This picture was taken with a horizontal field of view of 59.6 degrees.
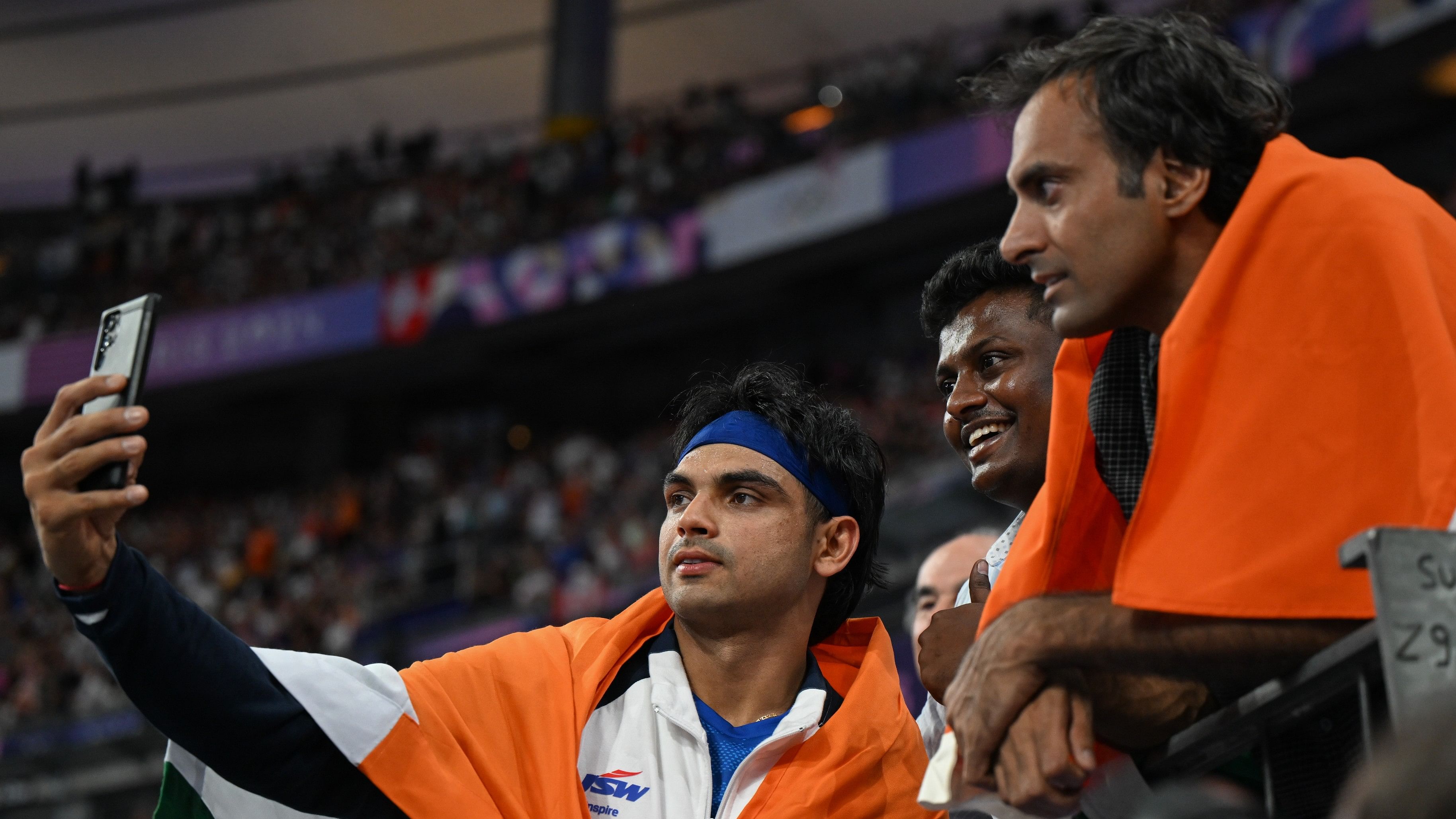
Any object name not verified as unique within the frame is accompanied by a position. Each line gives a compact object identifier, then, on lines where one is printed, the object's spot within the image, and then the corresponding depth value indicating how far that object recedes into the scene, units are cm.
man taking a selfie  191
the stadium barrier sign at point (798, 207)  1378
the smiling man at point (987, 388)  196
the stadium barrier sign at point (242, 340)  1739
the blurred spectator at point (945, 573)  384
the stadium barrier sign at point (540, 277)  1537
